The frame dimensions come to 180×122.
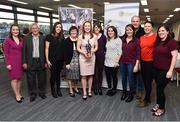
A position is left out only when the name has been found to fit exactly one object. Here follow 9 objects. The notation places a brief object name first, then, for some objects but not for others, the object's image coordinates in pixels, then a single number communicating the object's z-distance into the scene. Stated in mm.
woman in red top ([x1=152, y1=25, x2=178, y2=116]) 2115
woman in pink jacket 2597
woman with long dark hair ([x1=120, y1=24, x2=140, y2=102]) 2582
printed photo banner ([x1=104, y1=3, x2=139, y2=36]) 3210
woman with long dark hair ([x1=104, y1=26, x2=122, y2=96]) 2870
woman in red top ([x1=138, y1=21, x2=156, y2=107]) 2407
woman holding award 2792
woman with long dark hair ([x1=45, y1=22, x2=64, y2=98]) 2766
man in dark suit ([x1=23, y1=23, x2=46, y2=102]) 2691
